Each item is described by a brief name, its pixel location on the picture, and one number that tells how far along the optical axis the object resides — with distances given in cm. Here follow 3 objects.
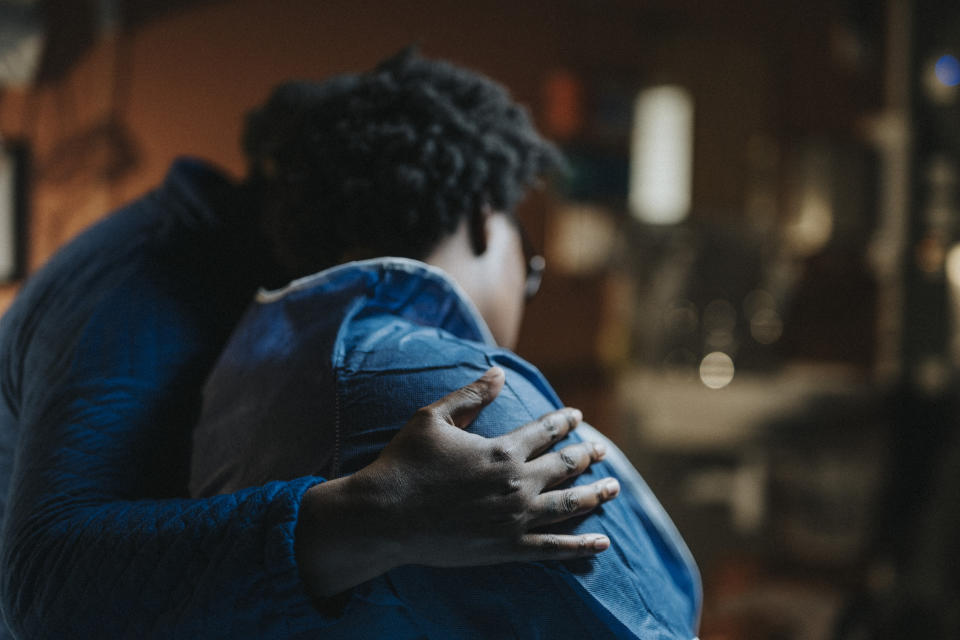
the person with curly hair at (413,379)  72
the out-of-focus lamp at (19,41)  203
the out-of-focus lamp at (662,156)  455
